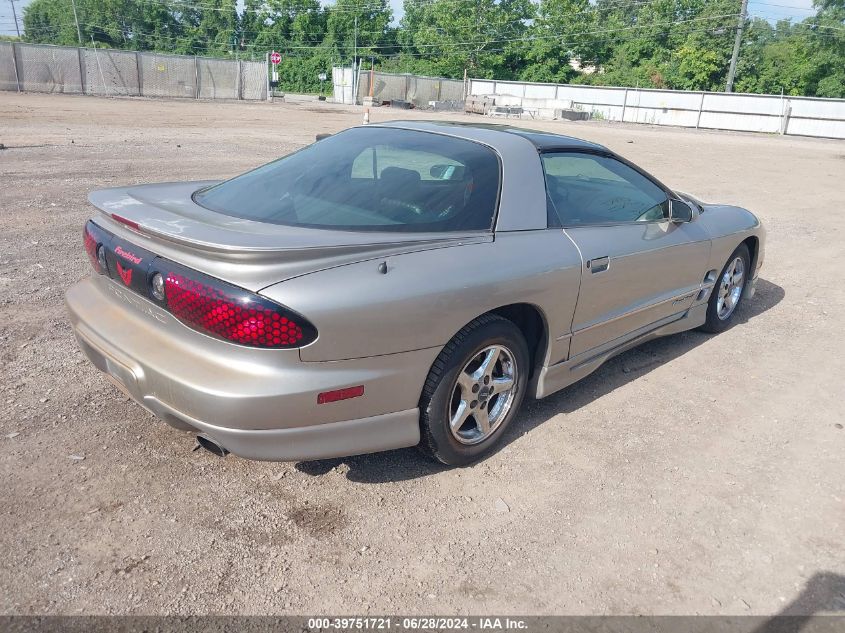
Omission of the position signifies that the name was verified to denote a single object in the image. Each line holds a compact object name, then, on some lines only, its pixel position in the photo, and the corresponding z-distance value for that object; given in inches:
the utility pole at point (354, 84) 1855.3
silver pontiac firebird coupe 96.7
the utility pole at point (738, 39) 1835.6
